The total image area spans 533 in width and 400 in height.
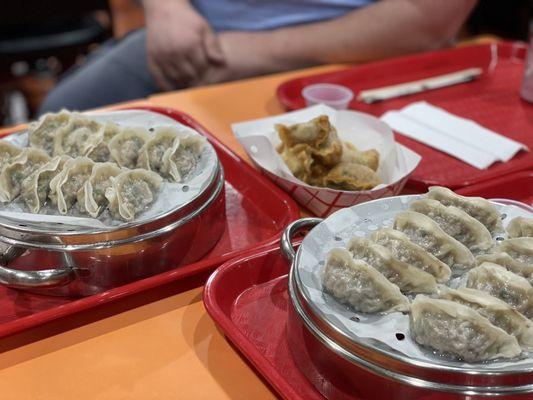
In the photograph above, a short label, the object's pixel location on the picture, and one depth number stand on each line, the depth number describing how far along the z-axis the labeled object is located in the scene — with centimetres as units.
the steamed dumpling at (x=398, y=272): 95
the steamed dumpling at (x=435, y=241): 100
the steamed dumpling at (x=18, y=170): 118
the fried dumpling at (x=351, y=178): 133
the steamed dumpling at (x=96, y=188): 113
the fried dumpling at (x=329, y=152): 138
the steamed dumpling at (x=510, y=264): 96
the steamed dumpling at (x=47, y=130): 133
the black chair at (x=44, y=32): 275
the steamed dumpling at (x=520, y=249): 98
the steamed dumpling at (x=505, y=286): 91
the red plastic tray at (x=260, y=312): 96
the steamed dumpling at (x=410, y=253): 98
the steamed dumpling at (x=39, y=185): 115
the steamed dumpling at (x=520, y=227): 104
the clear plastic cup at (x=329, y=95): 177
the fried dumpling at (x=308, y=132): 140
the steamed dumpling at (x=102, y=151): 128
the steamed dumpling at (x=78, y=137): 129
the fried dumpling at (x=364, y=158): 141
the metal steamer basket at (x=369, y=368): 82
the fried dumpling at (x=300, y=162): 138
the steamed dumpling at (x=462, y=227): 104
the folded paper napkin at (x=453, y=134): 158
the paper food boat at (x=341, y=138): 131
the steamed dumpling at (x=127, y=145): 127
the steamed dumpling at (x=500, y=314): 87
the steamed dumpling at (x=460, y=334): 84
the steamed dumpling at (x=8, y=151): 127
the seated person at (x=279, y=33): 207
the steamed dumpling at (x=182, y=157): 124
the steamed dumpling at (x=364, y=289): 92
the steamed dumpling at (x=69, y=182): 114
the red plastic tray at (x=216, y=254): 109
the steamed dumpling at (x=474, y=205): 108
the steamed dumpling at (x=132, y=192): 112
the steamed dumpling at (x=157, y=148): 126
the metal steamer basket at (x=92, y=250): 109
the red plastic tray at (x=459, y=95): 153
